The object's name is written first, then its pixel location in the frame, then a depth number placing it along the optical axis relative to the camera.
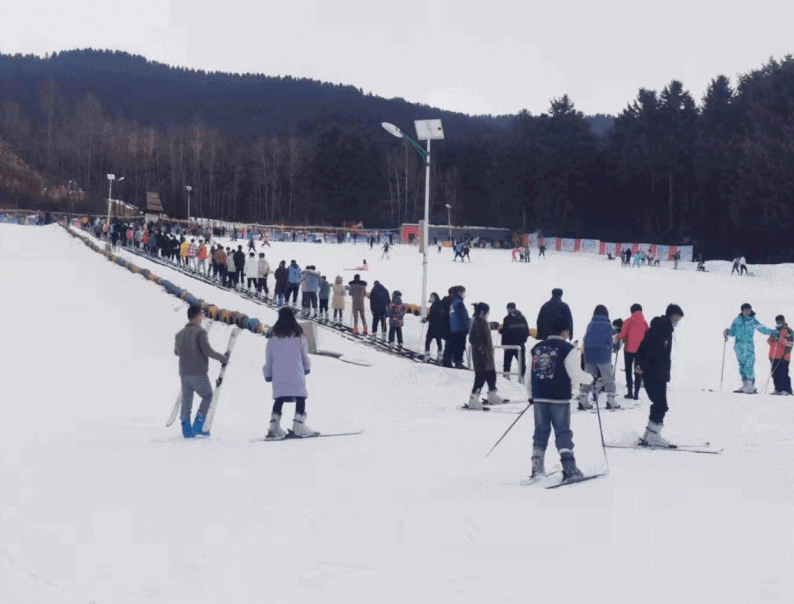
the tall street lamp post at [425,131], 25.47
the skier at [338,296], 25.94
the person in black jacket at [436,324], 19.41
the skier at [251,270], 33.72
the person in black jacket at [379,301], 23.83
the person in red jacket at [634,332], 15.18
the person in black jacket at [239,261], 34.09
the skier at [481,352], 13.75
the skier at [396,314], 22.12
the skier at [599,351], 14.18
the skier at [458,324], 17.61
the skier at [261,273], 32.47
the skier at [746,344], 18.08
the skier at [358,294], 24.36
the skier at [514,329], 16.88
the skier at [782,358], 18.06
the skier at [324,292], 27.36
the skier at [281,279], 29.17
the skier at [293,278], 29.02
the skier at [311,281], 27.19
